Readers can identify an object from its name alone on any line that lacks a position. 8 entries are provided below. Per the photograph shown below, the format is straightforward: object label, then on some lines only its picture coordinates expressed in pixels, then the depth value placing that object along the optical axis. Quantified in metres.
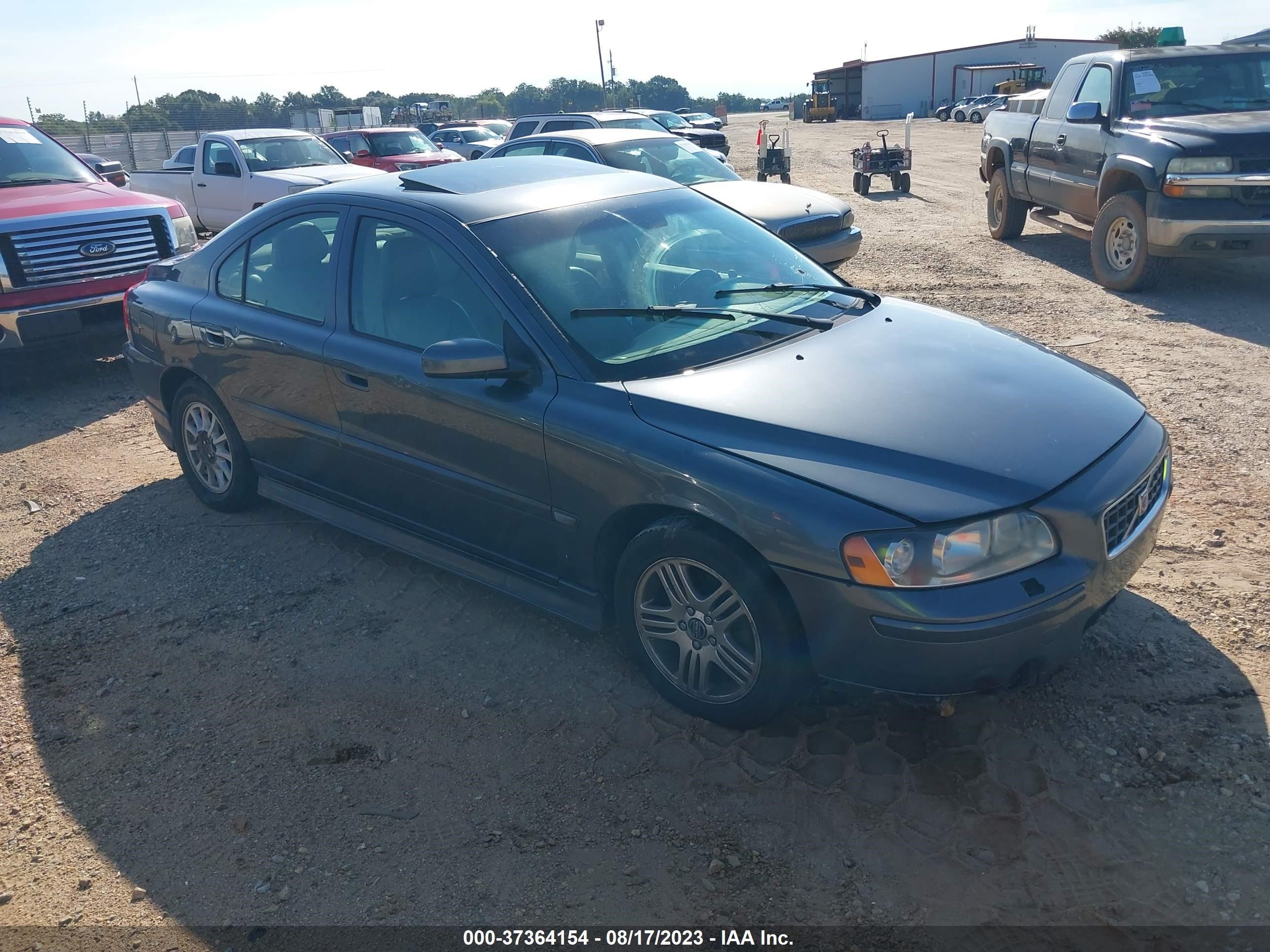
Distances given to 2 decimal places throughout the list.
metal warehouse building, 63.47
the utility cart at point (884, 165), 17.05
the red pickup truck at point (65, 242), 7.50
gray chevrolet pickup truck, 7.88
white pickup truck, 12.92
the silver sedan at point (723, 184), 8.43
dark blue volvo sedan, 2.83
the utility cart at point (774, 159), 17.62
